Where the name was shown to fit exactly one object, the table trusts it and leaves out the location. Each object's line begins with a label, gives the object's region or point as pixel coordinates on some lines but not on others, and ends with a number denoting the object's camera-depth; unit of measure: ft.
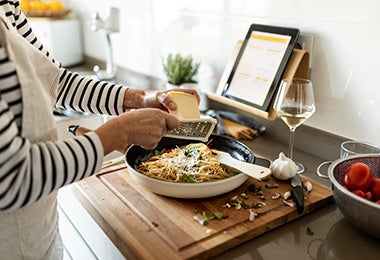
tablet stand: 3.51
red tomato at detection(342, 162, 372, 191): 2.54
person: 1.84
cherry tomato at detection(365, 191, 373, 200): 2.51
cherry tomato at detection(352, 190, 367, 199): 2.49
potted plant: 4.65
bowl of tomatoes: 2.32
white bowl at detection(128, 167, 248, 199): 2.60
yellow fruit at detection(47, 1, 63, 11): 6.95
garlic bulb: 2.93
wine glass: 3.20
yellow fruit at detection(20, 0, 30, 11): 6.93
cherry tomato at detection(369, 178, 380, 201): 2.53
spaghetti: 2.81
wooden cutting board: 2.32
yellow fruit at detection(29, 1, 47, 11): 6.94
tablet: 3.64
